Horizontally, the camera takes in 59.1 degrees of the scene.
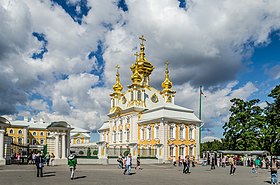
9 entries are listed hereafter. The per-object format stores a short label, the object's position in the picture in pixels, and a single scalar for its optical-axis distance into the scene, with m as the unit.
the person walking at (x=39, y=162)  14.34
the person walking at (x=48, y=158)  22.42
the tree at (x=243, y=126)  36.24
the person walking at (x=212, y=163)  24.04
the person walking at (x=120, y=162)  22.29
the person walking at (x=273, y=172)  13.28
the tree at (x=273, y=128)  34.39
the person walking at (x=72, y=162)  13.70
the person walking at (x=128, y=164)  16.97
